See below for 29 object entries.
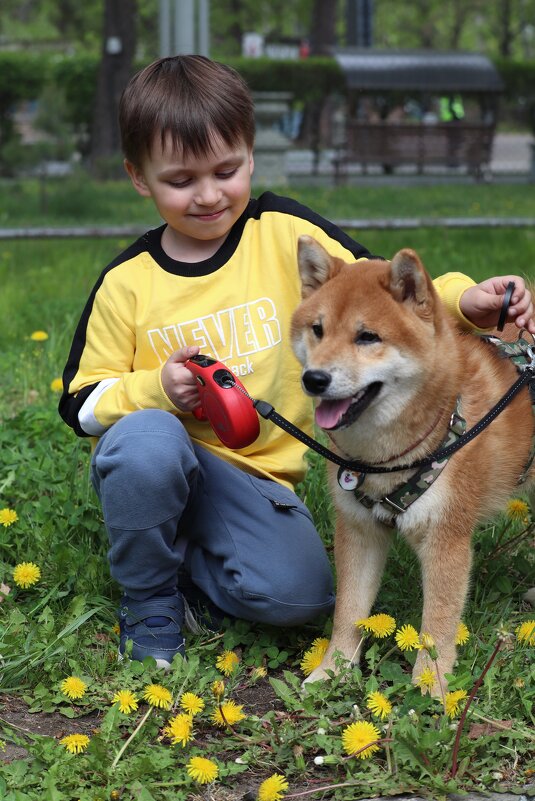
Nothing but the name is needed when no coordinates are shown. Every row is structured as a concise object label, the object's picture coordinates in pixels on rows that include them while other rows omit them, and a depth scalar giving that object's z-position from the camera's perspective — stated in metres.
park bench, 16.36
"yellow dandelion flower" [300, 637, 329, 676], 2.51
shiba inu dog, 2.21
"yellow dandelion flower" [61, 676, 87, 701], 2.30
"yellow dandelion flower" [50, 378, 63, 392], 3.94
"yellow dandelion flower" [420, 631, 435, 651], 2.07
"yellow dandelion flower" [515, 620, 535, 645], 2.36
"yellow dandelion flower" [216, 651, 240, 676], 2.48
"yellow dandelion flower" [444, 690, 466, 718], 2.08
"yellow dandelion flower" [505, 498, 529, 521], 2.96
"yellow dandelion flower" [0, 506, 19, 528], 2.96
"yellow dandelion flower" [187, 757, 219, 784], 1.96
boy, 2.55
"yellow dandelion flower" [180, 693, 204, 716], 2.18
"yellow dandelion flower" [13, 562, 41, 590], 2.71
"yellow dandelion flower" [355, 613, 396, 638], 2.32
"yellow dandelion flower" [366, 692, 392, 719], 2.10
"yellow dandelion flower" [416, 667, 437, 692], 2.14
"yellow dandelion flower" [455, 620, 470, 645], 2.40
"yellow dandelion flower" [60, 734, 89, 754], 2.08
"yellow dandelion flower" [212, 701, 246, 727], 2.17
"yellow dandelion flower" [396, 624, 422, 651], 2.20
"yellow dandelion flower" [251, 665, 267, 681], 2.49
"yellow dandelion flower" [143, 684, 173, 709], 2.21
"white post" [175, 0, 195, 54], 7.65
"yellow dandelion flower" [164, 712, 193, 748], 2.07
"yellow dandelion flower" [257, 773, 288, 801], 1.93
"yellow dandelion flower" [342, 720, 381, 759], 2.02
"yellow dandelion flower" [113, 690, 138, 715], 2.22
